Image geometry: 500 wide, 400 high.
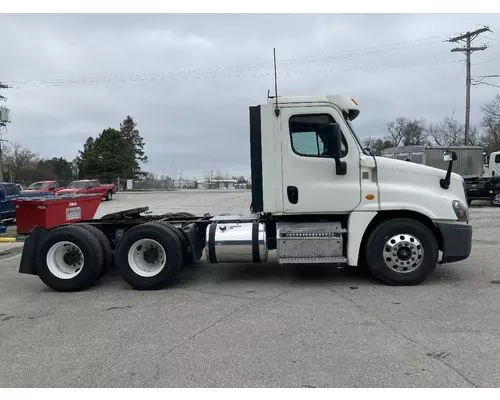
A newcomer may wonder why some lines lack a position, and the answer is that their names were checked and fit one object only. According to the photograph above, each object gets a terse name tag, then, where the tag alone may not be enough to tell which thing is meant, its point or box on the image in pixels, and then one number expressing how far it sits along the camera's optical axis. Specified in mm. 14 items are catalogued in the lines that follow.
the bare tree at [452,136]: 63188
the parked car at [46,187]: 30594
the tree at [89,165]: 63844
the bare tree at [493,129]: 55500
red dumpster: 8930
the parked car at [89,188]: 30616
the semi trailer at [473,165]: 21844
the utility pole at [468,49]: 33300
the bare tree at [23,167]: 67125
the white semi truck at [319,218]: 6391
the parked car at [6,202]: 16544
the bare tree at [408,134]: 68812
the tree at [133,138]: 77125
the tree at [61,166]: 88250
